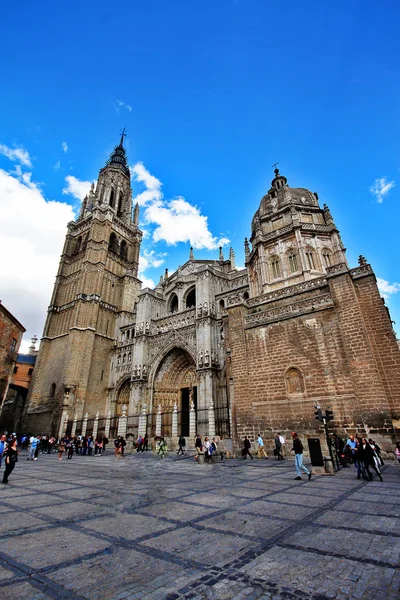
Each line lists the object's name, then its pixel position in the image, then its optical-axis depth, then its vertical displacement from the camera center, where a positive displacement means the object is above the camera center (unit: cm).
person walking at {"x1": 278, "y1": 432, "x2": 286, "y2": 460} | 1223 -23
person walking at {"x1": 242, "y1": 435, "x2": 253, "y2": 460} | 1289 -40
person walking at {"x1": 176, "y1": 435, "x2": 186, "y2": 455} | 1627 -19
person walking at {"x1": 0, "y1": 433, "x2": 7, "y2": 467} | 865 -2
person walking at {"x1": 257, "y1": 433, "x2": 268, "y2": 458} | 1277 -36
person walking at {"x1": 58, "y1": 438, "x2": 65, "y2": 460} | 1531 -37
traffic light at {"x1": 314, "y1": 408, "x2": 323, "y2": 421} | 931 +66
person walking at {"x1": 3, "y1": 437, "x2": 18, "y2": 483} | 757 -33
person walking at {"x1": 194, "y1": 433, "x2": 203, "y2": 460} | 1293 -21
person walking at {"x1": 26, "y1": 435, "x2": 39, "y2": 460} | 1468 -15
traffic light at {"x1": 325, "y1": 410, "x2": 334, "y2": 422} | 922 +60
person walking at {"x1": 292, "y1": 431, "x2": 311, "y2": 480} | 759 -44
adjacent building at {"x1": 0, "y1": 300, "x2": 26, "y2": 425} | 2280 +743
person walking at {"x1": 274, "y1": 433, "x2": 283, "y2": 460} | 1184 -31
